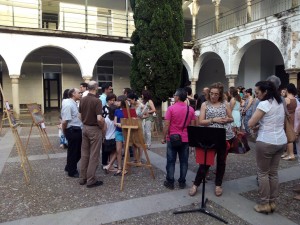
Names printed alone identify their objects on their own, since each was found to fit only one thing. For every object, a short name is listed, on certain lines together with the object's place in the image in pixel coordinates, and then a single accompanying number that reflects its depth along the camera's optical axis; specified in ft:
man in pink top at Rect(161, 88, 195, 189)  15.57
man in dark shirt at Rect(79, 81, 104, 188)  16.01
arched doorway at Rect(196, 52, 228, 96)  67.36
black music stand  12.93
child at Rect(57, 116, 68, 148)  27.27
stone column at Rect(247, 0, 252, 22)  46.29
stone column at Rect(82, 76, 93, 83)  51.26
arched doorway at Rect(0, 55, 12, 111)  57.41
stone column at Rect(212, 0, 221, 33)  52.75
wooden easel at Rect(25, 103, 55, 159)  23.06
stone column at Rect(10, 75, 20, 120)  46.68
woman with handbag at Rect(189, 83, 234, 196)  14.74
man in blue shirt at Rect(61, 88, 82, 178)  17.92
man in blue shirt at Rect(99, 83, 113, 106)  21.97
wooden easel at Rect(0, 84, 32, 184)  16.85
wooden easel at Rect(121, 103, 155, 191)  16.67
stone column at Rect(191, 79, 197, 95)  60.54
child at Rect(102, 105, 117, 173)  18.80
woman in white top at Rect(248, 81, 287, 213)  12.64
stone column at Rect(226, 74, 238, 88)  50.14
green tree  35.81
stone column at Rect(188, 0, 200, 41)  56.75
